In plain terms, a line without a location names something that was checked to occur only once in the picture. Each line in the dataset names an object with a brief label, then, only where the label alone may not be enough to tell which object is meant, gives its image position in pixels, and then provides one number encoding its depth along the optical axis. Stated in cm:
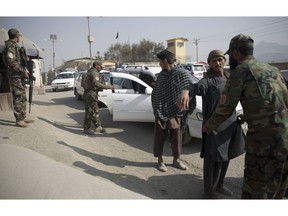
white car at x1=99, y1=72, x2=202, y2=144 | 582
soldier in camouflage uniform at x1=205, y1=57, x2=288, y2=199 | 197
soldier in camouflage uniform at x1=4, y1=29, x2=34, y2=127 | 462
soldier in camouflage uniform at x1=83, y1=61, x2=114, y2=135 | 582
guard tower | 4446
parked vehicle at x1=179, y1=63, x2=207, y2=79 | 2081
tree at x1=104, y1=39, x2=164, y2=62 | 5246
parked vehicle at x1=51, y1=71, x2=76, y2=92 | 1800
